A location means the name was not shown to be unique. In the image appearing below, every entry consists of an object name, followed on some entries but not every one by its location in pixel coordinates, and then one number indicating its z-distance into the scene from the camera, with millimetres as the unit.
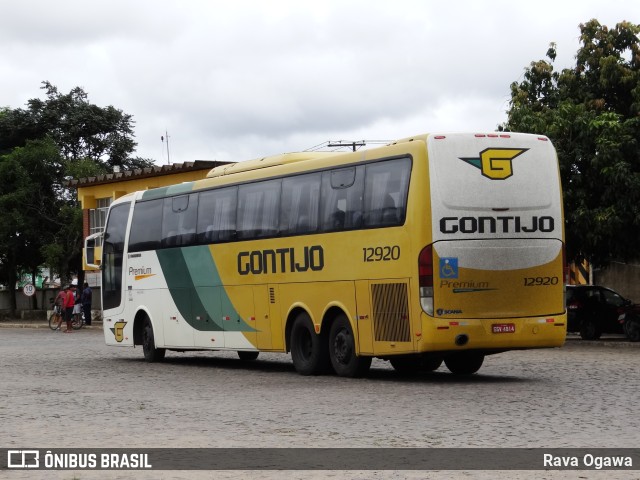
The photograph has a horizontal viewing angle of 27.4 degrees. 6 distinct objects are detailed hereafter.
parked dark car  34719
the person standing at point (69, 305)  47956
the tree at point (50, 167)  63188
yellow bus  18656
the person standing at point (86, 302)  52562
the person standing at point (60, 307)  48806
